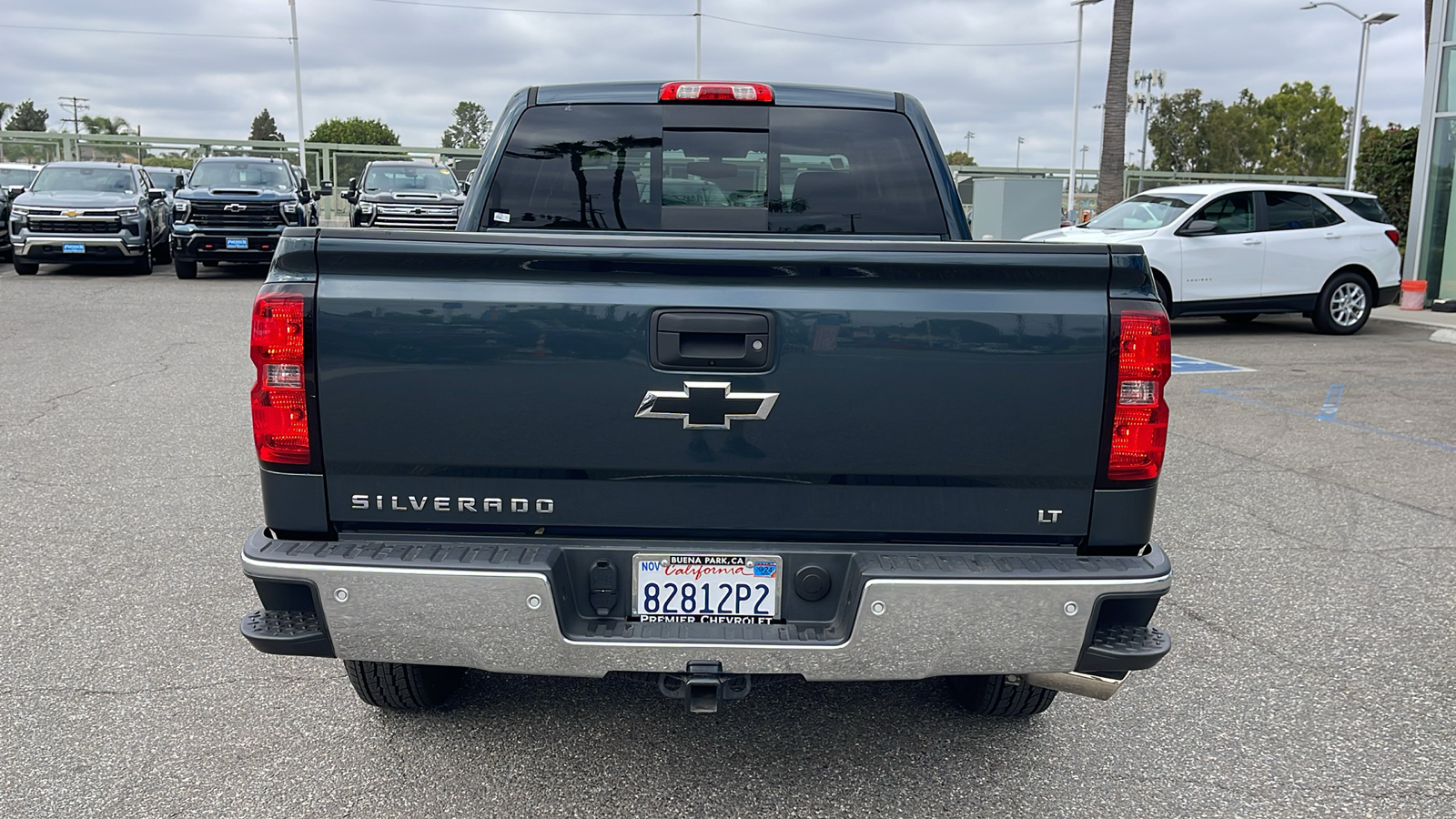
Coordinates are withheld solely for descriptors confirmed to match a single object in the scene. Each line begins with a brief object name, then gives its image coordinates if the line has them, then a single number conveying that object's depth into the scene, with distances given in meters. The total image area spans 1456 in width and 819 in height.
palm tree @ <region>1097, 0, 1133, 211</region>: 20.94
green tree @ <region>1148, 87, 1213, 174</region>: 66.44
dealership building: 17.20
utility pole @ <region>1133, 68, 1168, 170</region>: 58.69
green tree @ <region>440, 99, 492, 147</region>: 100.31
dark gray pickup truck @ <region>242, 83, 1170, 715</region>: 2.70
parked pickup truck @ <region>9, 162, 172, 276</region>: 18.34
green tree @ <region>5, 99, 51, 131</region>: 108.38
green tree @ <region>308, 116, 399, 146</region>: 85.06
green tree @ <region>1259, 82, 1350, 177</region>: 64.88
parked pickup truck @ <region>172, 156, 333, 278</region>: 18.31
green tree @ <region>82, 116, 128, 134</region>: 93.69
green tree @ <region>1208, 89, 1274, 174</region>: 64.38
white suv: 13.20
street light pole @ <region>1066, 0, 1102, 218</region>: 35.38
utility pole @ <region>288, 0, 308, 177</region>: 39.87
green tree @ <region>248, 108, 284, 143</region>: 115.94
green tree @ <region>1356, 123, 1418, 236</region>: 19.22
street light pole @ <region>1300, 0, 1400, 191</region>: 29.18
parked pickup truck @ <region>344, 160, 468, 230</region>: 20.75
